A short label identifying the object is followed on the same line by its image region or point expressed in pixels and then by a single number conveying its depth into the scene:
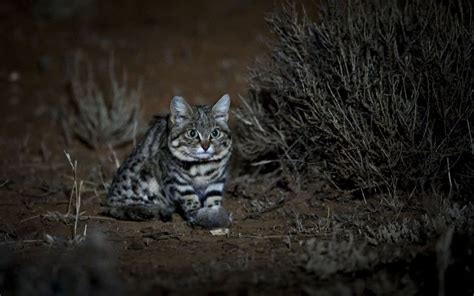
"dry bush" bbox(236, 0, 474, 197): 11.47
